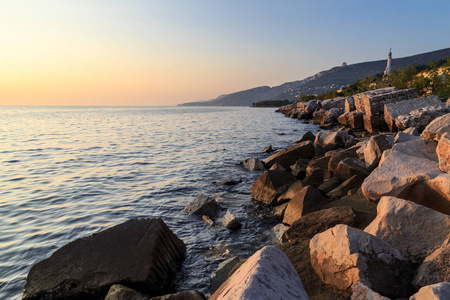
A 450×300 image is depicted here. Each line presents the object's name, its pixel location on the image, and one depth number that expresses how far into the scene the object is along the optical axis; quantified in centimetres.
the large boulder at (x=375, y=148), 733
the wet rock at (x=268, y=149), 1605
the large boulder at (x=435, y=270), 277
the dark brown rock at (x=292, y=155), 1113
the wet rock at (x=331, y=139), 1270
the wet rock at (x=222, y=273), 407
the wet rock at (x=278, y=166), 1002
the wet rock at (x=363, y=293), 244
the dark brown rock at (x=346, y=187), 662
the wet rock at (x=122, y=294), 359
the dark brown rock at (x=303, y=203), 589
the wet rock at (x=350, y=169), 718
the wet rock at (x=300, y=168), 906
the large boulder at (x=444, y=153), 463
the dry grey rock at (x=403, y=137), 778
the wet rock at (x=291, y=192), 700
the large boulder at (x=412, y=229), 330
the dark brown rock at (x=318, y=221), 469
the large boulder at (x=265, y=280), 203
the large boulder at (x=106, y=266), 388
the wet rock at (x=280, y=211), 677
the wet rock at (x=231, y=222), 632
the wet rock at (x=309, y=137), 1512
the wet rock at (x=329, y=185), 717
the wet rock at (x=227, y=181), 986
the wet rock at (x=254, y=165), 1160
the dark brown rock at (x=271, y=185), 770
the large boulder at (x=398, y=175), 465
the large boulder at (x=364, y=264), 281
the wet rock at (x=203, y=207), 720
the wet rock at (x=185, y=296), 320
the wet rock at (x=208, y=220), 656
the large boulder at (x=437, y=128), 590
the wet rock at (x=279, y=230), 565
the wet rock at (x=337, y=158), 837
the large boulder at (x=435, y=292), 212
